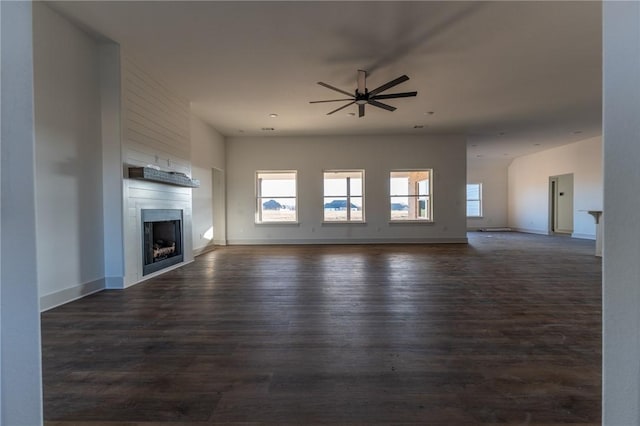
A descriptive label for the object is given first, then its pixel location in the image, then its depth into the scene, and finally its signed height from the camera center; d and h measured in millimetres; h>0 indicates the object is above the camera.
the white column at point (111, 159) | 3762 +637
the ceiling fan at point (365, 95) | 4266 +1684
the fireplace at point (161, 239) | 4309 -512
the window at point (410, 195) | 8680 +345
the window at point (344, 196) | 8703 +329
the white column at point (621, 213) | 796 -22
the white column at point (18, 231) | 895 -67
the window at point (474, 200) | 12727 +272
